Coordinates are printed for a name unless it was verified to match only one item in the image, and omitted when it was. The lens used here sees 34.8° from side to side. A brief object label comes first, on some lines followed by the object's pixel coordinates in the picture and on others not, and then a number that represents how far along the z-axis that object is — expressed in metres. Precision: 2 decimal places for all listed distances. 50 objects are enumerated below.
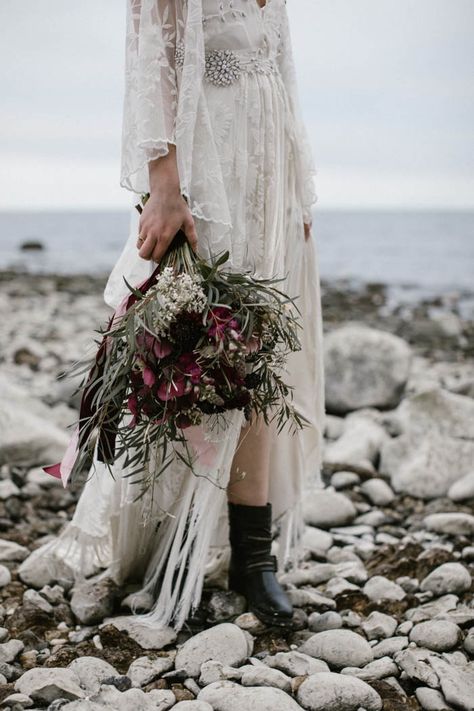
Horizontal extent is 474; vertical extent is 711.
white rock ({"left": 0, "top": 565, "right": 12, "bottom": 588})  2.58
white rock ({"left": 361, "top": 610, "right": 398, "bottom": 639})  2.30
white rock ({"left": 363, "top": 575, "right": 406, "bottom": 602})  2.55
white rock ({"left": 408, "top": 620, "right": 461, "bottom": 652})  2.16
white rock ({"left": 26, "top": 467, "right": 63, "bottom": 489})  3.60
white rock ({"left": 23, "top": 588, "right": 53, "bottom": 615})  2.41
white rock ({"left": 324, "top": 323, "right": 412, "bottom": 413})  5.27
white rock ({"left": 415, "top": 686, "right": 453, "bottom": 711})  1.87
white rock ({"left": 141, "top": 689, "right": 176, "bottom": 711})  1.86
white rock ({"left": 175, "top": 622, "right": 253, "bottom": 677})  2.09
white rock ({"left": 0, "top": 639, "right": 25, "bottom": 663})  2.10
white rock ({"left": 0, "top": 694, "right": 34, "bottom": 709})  1.79
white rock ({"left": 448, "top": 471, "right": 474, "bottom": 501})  3.45
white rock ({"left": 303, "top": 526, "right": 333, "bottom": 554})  3.05
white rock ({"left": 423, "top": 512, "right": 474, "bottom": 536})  3.09
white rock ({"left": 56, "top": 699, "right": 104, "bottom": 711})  1.73
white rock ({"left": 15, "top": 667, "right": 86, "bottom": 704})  1.82
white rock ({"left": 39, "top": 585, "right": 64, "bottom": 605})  2.50
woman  2.03
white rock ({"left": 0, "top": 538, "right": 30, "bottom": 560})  2.80
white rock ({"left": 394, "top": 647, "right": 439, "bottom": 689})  1.96
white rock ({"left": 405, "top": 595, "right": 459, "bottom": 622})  2.38
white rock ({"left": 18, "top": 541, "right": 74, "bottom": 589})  2.61
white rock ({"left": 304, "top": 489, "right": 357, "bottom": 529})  3.32
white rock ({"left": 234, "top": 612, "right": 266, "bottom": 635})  2.31
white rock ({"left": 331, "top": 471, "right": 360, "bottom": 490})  3.73
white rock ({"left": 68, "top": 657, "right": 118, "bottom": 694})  1.95
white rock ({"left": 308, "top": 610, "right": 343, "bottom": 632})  2.35
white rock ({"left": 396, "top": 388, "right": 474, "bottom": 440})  4.09
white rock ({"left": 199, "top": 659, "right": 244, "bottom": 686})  2.00
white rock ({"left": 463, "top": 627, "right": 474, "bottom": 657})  2.14
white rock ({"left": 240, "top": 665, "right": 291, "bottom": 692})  1.94
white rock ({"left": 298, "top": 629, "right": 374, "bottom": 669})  2.11
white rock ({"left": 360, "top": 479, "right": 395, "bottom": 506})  3.57
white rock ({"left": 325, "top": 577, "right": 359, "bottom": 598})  2.59
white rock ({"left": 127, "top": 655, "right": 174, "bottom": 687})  2.02
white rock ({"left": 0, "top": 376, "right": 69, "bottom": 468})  3.78
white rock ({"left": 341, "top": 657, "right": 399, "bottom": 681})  2.01
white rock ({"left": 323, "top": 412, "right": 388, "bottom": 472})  3.95
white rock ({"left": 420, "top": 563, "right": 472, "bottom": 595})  2.55
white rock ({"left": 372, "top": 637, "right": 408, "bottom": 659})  2.16
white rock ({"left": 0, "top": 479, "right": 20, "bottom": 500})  3.43
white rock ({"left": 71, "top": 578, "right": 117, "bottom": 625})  2.39
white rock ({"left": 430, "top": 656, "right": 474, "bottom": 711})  1.86
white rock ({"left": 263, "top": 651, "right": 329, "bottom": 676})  2.04
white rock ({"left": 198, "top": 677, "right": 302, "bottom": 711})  1.78
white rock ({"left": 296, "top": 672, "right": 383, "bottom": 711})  1.84
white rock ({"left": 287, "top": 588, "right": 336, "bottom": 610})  2.51
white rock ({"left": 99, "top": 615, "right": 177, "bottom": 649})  2.23
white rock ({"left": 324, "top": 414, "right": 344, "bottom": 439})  4.76
